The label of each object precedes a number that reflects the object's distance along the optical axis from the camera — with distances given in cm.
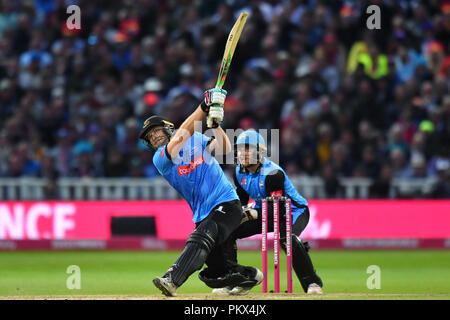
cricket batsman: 1736
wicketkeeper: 1898
